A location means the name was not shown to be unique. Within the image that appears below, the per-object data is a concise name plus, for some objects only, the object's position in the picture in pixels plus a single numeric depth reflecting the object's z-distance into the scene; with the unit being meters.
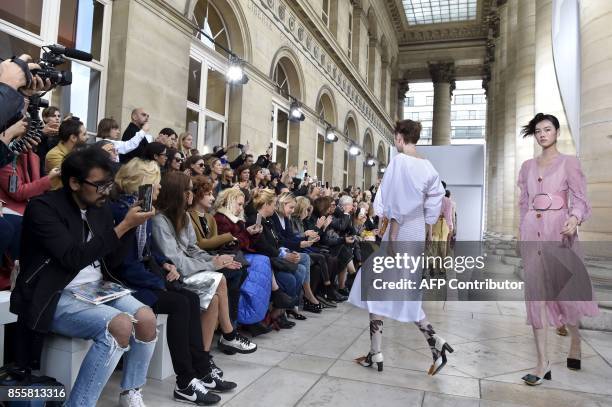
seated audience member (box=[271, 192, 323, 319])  5.89
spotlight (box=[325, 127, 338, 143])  18.20
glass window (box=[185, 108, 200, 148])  9.84
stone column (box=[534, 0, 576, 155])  10.60
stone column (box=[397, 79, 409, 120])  36.65
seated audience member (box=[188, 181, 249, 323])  4.19
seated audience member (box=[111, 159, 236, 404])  3.00
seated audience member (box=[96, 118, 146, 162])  5.20
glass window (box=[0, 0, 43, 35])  5.86
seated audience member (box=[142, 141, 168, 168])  4.92
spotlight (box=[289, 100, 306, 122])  14.00
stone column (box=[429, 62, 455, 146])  34.28
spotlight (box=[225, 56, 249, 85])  10.38
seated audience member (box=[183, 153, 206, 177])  5.77
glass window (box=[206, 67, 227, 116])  10.70
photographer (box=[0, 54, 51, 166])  1.92
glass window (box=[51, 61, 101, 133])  6.64
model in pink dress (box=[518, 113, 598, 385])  3.64
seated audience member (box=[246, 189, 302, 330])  4.93
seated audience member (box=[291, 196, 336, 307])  6.46
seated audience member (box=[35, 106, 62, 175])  4.25
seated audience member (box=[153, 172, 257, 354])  3.59
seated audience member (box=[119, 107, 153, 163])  5.74
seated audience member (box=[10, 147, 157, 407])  2.34
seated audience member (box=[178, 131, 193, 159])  7.17
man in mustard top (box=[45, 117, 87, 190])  4.02
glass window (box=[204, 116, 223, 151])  10.70
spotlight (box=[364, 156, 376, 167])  25.28
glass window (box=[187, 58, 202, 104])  9.85
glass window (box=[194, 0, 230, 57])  10.14
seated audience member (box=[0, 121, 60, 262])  2.88
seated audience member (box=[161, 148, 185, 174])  5.53
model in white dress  3.72
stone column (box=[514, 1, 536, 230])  13.84
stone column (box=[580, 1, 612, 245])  5.29
